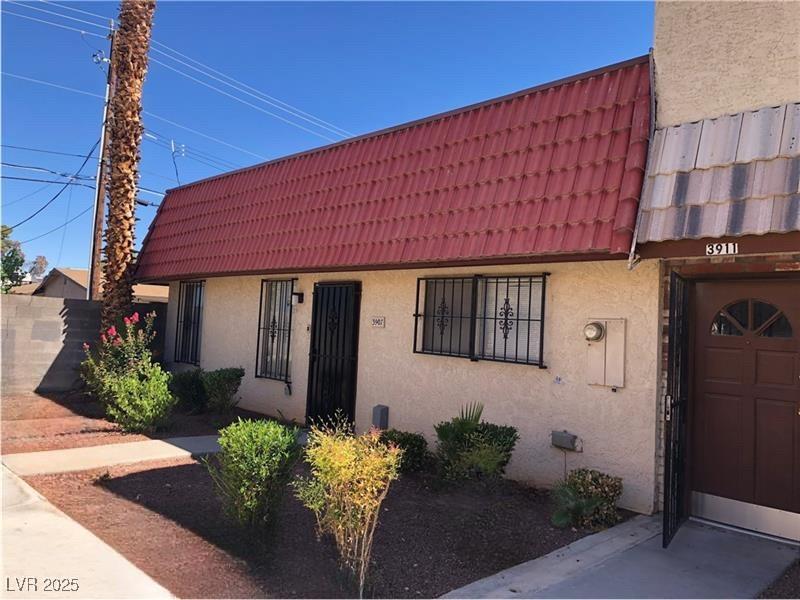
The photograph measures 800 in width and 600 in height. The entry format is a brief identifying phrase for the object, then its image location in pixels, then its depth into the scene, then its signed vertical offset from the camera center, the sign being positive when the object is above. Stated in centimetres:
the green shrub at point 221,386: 1015 -109
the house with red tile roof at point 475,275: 572 +82
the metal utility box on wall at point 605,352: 584 -8
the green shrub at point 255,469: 450 -111
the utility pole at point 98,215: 1854 +333
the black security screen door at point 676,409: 482 -53
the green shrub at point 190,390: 1077 -125
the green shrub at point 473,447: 595 -115
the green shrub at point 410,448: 669 -131
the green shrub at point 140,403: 896 -129
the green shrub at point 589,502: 527 -145
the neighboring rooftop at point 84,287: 2771 +175
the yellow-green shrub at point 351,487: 382 -104
